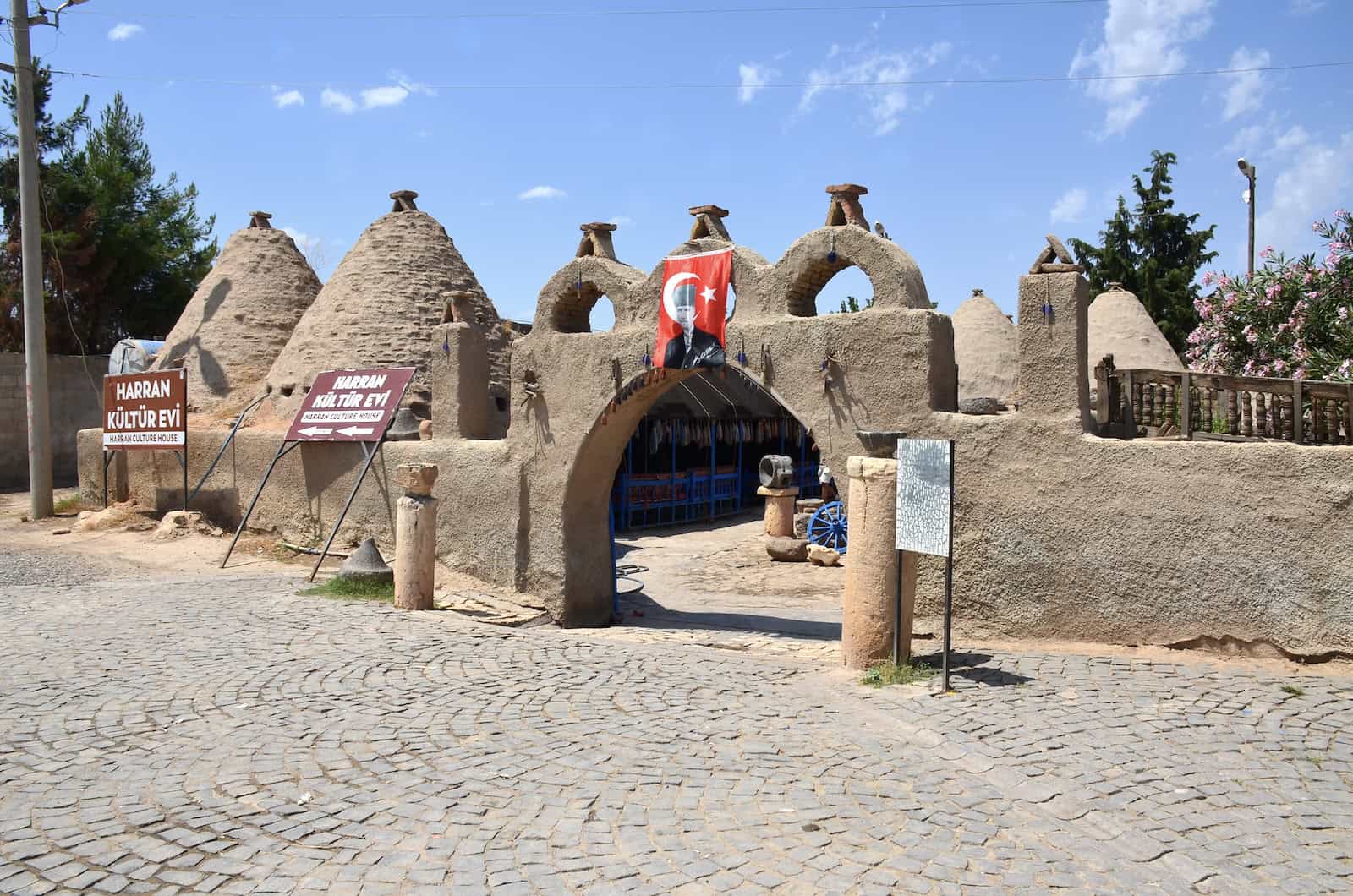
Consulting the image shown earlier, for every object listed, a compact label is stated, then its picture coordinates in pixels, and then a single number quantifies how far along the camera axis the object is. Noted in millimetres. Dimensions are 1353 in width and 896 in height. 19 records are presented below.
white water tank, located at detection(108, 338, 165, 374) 18766
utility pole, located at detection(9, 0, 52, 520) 16781
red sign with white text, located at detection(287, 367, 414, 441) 12531
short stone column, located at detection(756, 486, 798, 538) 16031
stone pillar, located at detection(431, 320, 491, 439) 11570
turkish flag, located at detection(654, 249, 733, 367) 9227
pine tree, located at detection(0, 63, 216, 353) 23719
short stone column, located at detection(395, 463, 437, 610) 9938
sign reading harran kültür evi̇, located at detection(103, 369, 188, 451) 15469
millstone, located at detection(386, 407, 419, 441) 13172
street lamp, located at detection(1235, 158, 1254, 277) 17719
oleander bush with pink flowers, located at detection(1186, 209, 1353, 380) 10578
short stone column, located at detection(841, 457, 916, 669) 7161
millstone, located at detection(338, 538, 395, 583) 10781
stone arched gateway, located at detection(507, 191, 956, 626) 8188
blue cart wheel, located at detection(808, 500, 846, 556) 15992
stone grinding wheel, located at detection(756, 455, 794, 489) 16141
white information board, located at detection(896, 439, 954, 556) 6633
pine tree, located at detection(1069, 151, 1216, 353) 26328
